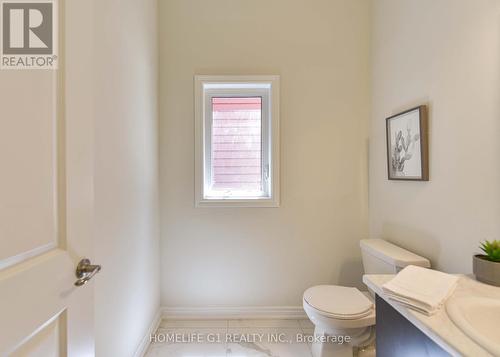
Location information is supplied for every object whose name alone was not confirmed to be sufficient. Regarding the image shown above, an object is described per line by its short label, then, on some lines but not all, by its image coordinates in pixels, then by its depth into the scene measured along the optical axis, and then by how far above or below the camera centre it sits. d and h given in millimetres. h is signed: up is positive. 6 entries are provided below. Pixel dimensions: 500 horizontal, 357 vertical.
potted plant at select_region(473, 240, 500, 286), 889 -332
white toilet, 1347 -757
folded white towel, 762 -386
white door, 524 -46
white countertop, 596 -421
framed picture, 1374 +200
